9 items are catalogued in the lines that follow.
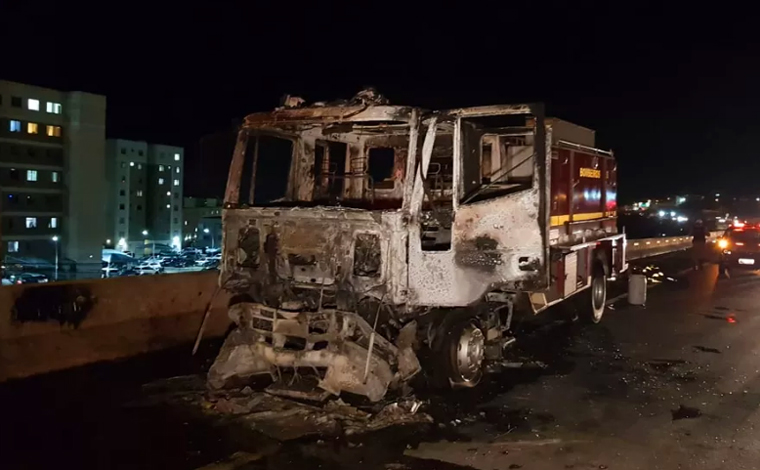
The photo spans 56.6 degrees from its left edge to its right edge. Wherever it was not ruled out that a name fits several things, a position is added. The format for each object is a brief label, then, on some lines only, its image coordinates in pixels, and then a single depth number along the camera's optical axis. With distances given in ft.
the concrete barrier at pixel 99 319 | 24.86
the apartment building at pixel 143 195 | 302.86
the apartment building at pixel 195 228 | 312.91
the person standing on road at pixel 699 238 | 103.86
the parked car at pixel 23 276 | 104.11
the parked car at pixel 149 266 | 146.94
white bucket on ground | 47.65
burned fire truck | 22.71
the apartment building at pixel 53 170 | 216.33
